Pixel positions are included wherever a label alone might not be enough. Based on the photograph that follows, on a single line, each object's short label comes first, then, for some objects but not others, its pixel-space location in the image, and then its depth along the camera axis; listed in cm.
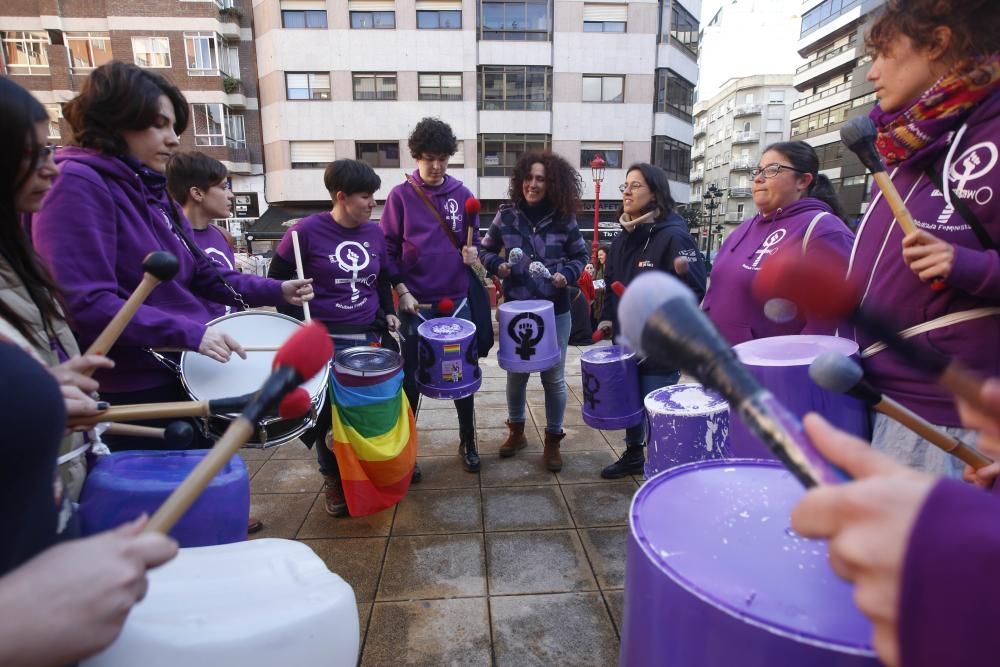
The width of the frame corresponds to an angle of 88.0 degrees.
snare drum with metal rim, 200
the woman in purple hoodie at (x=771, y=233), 256
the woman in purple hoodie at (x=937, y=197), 141
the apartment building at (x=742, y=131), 4894
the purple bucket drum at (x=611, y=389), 326
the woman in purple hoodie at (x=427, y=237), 364
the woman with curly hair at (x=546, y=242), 378
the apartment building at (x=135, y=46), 2297
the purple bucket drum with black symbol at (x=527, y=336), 348
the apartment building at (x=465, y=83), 2323
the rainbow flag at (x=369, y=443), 285
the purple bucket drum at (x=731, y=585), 78
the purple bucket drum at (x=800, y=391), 165
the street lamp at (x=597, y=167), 1122
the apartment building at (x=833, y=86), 3064
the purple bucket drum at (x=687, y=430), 236
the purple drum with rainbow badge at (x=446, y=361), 333
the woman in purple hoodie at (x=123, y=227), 171
